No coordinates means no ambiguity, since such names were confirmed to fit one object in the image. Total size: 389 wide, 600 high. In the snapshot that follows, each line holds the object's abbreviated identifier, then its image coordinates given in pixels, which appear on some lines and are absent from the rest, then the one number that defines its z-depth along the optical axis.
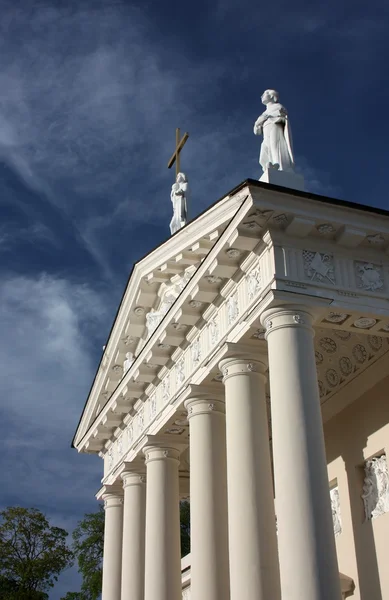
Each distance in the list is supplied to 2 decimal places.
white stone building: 12.61
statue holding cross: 21.44
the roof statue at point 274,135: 15.41
